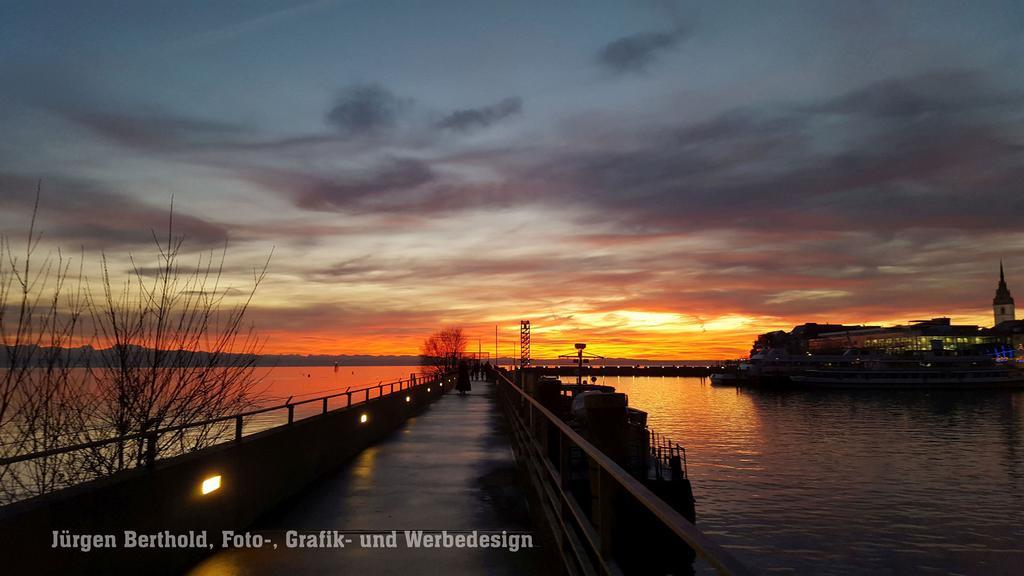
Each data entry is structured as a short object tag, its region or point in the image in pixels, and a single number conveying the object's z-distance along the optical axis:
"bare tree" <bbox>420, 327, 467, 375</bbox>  156.62
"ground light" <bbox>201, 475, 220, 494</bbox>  7.04
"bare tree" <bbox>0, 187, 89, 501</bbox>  6.36
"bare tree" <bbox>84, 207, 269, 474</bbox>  8.40
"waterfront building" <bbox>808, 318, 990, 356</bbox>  150.20
